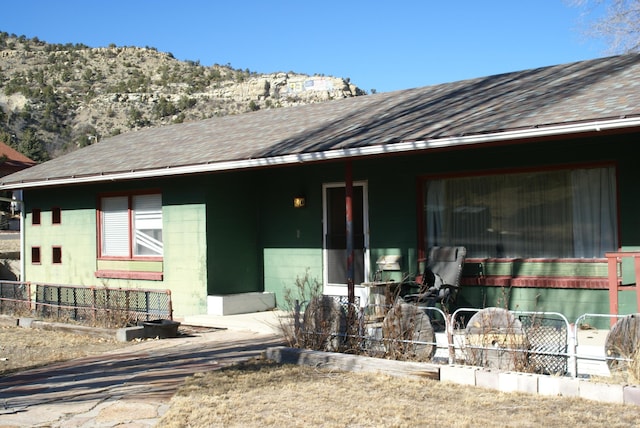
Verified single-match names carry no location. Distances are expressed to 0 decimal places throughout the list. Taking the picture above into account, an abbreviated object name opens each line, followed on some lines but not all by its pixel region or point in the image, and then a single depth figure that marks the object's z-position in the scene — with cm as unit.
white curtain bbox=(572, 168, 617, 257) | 942
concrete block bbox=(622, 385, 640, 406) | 559
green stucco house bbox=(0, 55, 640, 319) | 923
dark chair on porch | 992
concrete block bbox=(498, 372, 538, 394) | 611
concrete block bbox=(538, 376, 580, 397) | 591
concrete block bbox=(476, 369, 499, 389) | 630
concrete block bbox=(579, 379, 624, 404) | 568
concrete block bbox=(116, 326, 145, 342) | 1011
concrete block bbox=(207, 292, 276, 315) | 1202
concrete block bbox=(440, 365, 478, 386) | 646
